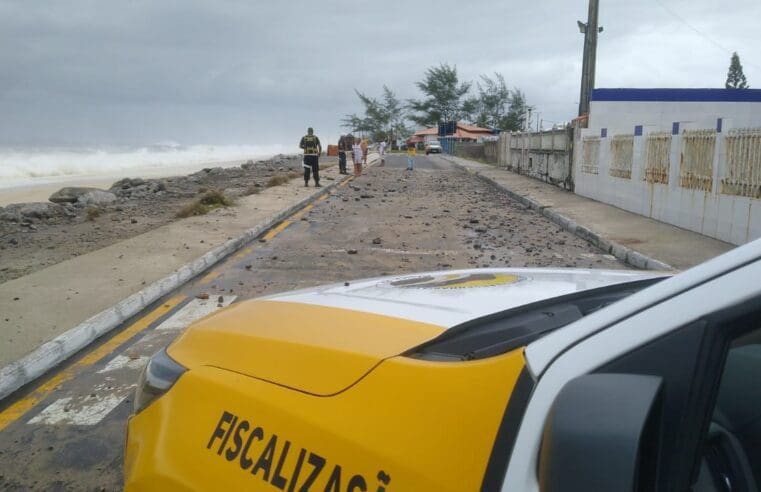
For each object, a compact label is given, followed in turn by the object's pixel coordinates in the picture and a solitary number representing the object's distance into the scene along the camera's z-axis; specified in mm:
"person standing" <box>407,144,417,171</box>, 33738
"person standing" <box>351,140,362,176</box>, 28188
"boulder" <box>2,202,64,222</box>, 13875
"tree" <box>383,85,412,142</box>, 108125
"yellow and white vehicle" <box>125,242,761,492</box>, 1139
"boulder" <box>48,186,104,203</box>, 17562
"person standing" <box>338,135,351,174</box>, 28631
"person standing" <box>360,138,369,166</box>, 33438
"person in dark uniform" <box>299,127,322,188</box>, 20922
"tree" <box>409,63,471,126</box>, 99062
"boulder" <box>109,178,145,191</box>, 22266
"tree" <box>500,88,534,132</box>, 95388
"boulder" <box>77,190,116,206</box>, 17164
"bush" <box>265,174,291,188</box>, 21953
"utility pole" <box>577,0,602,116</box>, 22500
